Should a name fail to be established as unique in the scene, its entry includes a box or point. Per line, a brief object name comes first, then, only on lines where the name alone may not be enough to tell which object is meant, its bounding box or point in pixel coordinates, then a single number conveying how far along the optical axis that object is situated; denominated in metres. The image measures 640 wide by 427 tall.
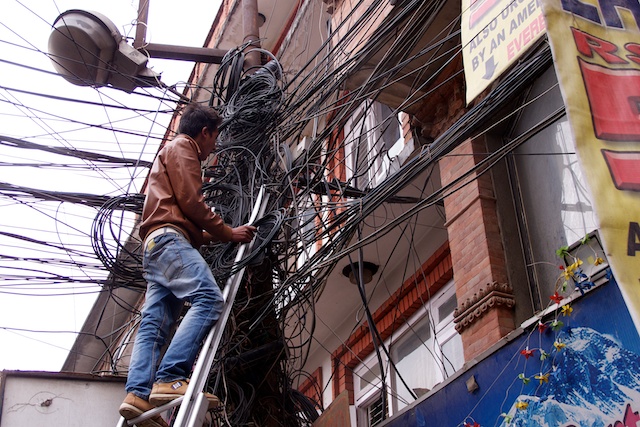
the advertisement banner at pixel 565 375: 4.30
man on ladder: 4.59
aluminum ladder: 4.32
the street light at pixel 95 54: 8.05
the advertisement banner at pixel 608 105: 2.74
